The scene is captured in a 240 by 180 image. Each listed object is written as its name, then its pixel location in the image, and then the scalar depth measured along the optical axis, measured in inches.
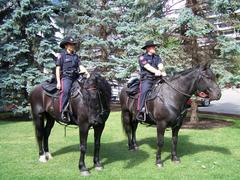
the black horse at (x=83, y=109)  277.6
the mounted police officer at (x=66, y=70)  307.3
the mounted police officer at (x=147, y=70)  332.8
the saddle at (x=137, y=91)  330.0
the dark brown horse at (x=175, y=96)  306.0
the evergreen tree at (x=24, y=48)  687.4
